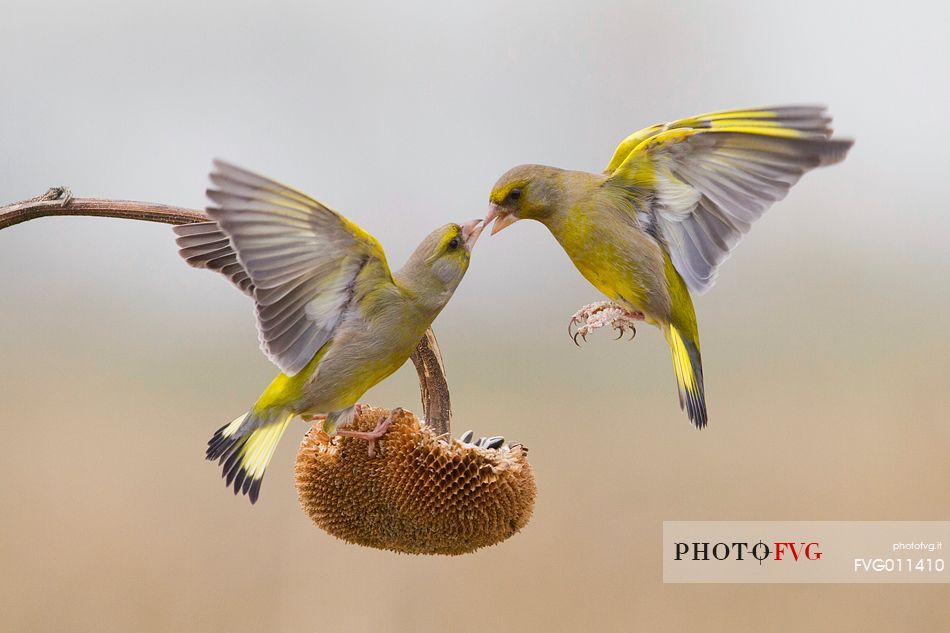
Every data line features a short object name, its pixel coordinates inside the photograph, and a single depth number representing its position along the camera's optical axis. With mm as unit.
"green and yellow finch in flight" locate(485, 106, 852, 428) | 5482
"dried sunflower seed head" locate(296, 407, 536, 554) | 5479
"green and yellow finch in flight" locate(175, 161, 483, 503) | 5438
